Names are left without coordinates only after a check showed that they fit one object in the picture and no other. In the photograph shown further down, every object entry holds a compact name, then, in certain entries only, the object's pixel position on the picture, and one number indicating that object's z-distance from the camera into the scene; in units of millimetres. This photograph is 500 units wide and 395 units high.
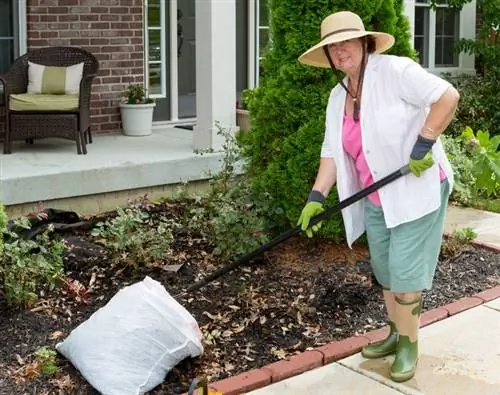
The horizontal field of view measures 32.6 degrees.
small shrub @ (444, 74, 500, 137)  9828
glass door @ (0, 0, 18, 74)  8211
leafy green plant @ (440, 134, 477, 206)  7477
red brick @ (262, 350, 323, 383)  3984
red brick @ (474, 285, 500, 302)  5062
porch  6258
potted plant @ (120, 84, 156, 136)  8688
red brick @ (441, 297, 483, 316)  4840
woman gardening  3639
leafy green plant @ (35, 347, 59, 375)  3859
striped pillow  7871
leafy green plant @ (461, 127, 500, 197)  7363
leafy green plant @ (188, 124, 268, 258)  5234
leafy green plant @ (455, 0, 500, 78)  10633
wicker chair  7297
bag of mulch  3713
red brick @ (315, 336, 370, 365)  4191
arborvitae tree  5160
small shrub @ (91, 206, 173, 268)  5141
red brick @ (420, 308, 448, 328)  4668
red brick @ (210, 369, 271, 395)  3797
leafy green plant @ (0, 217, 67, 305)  4461
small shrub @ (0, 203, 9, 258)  4311
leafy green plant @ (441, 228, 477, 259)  5758
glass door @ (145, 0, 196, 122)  9438
